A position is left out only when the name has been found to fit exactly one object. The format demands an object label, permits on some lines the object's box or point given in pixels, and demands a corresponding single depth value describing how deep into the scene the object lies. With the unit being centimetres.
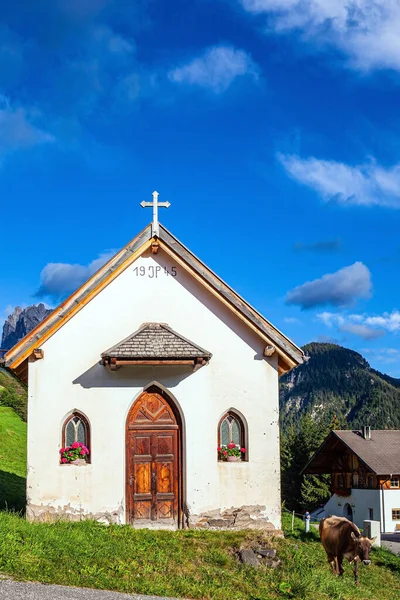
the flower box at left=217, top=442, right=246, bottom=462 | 1516
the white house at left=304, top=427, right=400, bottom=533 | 4359
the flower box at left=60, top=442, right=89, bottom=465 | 1462
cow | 1227
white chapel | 1462
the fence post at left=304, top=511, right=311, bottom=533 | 2541
